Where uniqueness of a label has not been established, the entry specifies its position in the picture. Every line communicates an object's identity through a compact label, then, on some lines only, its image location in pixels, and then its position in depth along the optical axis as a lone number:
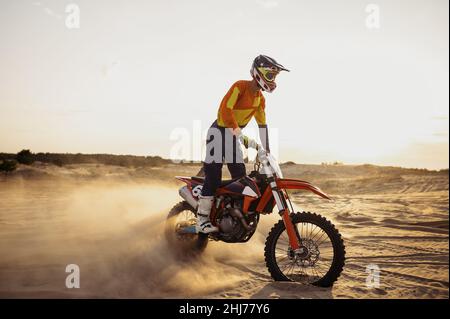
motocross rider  5.62
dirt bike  5.19
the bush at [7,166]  20.37
